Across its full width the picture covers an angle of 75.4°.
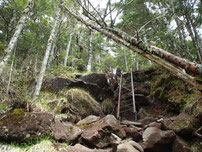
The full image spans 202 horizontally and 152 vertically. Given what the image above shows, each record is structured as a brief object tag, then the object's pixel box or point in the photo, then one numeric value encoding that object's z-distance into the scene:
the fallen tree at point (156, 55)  2.68
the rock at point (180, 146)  2.92
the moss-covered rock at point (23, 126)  2.64
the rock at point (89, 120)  4.31
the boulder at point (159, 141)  3.19
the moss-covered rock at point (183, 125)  3.23
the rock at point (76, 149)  2.58
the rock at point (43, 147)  2.57
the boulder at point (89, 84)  6.58
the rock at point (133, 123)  4.54
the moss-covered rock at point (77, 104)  5.11
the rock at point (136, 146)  3.01
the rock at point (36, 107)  3.72
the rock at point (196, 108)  3.38
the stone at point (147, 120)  4.76
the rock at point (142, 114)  5.68
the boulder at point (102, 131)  3.29
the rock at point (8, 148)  2.38
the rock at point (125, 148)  2.61
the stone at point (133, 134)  3.75
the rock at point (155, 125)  3.94
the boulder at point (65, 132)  3.13
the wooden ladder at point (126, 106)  6.44
